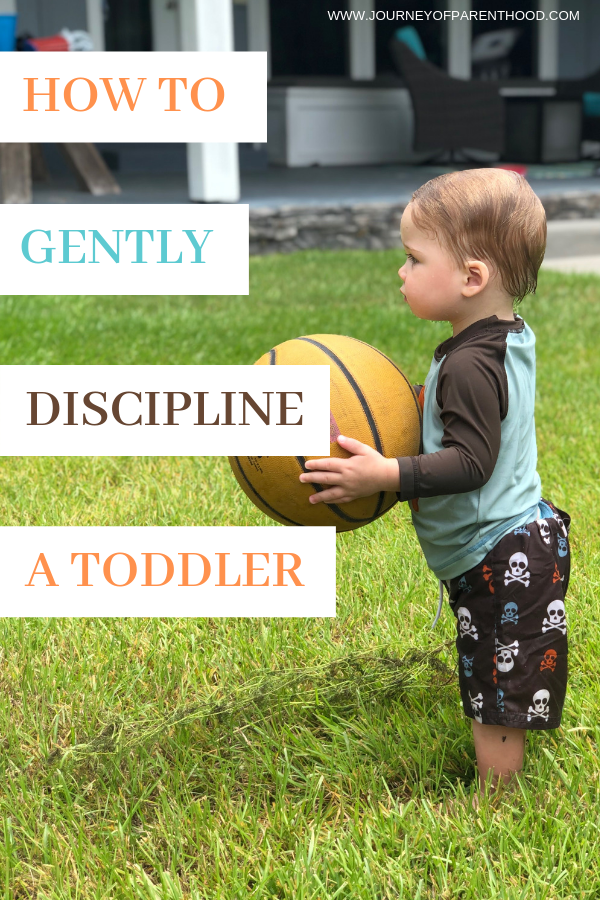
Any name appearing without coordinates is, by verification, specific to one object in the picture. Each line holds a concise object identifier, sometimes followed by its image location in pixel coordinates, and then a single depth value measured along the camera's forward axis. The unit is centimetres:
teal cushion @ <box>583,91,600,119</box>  1672
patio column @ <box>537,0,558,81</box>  1867
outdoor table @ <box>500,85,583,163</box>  1689
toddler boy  200
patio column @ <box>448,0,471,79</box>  1772
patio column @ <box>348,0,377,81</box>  1720
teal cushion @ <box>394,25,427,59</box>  1648
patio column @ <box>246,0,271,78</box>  1691
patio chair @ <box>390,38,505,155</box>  1498
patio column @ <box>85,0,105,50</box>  1574
